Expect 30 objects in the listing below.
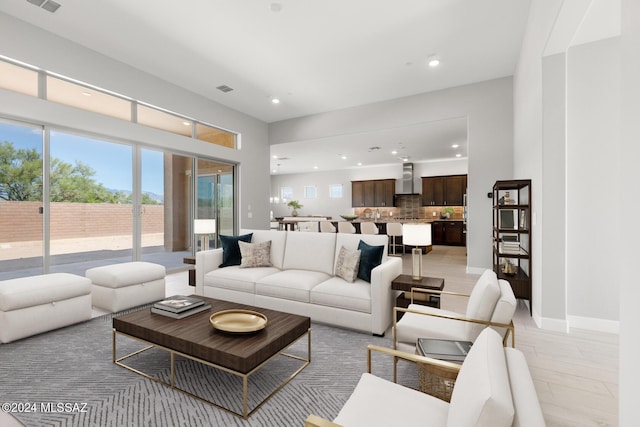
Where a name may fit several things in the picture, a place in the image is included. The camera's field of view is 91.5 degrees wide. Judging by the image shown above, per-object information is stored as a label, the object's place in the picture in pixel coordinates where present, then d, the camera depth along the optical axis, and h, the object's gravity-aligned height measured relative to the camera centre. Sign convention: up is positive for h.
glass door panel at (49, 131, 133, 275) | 4.35 +0.20
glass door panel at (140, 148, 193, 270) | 5.43 +0.15
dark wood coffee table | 1.86 -0.82
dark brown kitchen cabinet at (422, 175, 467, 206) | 11.10 +0.83
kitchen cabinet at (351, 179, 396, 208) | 12.34 +0.84
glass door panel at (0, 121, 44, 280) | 3.86 +0.20
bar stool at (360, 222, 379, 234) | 8.54 -0.40
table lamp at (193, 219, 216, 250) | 4.83 -0.19
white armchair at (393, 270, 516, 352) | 1.92 -0.74
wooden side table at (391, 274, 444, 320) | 2.98 -0.74
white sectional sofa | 2.99 -0.74
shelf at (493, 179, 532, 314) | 3.67 -0.35
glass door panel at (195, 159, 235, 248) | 6.45 +0.43
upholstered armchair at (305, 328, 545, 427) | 0.86 -0.59
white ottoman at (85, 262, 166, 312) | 3.57 -0.83
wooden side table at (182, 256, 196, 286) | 4.56 -0.91
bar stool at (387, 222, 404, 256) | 8.33 -0.46
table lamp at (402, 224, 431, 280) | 3.21 -0.23
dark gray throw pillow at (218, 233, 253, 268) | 4.06 -0.48
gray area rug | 1.83 -1.17
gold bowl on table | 2.12 -0.78
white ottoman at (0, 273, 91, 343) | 2.74 -0.83
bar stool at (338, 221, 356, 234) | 8.62 -0.38
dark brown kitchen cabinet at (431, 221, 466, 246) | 10.83 -0.72
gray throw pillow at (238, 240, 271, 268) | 3.96 -0.52
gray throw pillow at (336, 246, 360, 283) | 3.35 -0.56
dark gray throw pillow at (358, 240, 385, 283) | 3.30 -0.50
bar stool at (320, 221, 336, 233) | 8.73 -0.37
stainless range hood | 11.76 +1.36
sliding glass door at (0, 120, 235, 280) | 3.96 +0.22
